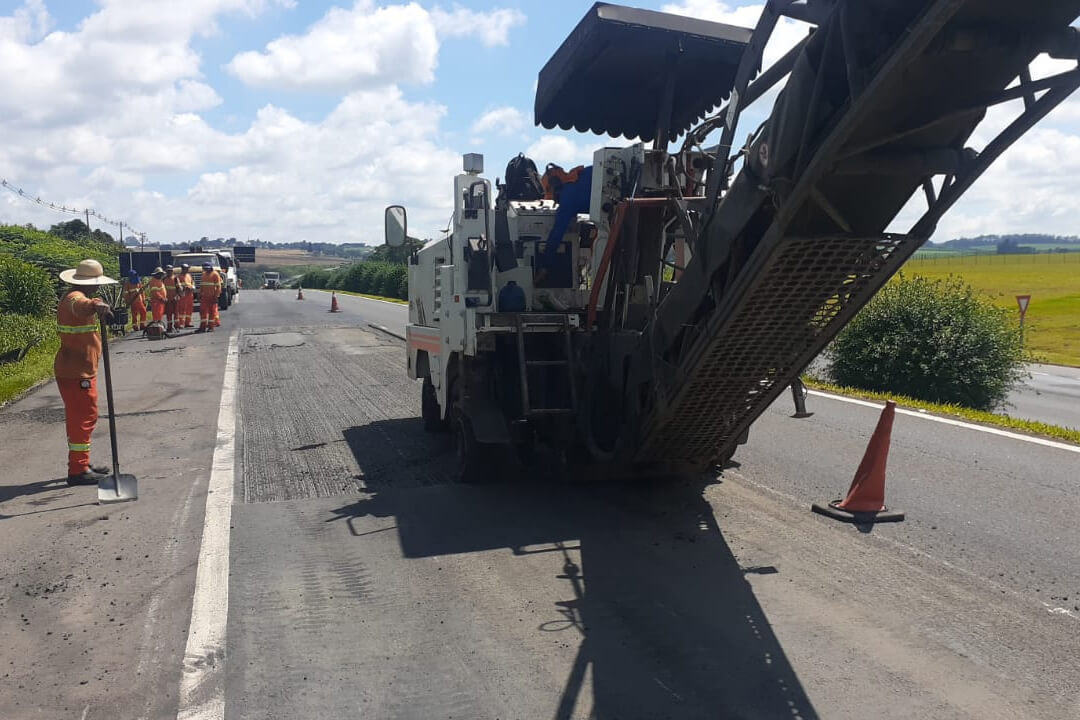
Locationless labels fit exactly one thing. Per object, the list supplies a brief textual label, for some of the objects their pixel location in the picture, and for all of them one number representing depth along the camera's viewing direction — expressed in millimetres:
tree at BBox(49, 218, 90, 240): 58406
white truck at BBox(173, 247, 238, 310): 33109
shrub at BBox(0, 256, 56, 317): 21047
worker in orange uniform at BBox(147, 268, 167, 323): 23062
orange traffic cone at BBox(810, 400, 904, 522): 6738
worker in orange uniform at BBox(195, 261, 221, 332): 23750
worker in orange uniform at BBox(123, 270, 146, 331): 23109
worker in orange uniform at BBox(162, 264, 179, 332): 23484
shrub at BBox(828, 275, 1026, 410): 14109
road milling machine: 3998
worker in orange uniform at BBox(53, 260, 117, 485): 8008
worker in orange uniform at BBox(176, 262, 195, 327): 24092
